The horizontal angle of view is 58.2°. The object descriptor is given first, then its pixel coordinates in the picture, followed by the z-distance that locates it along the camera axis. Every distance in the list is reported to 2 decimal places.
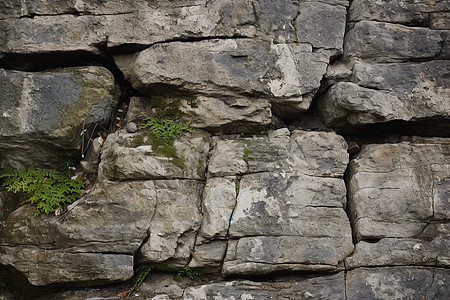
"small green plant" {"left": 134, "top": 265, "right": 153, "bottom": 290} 5.13
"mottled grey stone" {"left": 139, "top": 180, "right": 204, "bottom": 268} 5.12
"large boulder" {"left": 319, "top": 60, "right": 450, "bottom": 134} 5.64
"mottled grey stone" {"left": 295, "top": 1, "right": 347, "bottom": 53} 5.98
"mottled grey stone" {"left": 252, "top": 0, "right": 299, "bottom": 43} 5.96
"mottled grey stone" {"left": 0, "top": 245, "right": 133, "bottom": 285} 5.02
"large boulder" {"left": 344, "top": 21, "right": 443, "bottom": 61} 5.89
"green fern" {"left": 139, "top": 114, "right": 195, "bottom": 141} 5.62
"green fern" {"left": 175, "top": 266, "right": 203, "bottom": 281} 5.18
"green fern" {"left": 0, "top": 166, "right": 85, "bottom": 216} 5.42
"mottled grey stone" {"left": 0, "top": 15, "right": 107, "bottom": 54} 5.90
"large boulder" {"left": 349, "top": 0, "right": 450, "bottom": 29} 6.06
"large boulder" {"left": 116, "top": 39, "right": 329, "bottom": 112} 5.78
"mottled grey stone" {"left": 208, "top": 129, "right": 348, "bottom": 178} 5.51
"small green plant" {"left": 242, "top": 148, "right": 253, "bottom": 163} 5.54
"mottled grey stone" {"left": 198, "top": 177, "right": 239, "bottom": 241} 5.20
